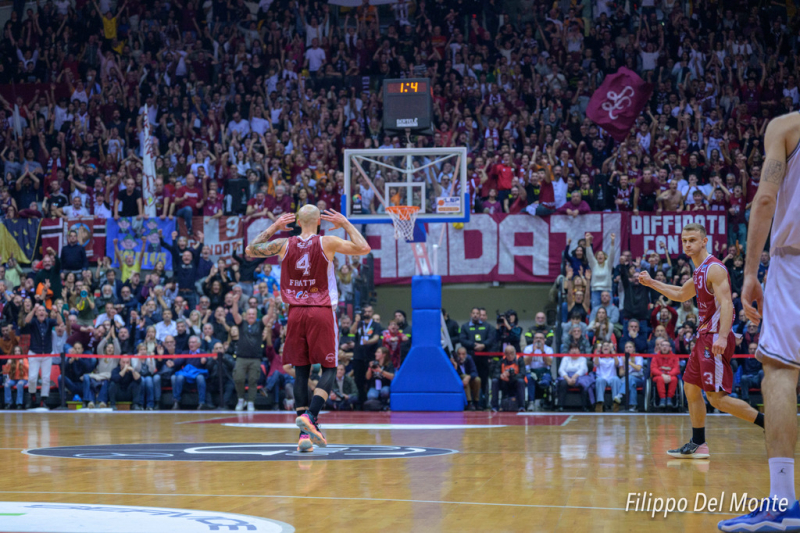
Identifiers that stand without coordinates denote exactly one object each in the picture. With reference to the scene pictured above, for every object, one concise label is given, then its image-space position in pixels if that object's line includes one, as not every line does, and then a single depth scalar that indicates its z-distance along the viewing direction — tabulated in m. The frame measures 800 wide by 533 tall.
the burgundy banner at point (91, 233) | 19.38
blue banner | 19.09
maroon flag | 20.31
